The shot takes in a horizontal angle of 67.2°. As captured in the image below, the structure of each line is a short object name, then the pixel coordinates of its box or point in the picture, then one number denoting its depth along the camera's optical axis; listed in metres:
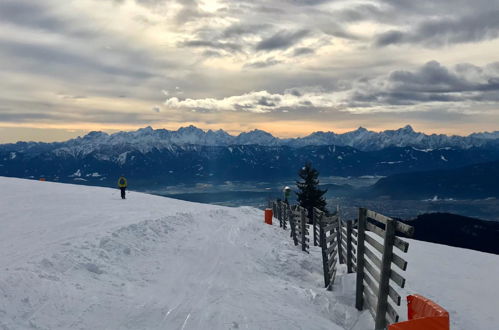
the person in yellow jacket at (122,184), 28.25
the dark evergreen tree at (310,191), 54.69
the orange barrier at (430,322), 5.02
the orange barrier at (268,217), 27.17
